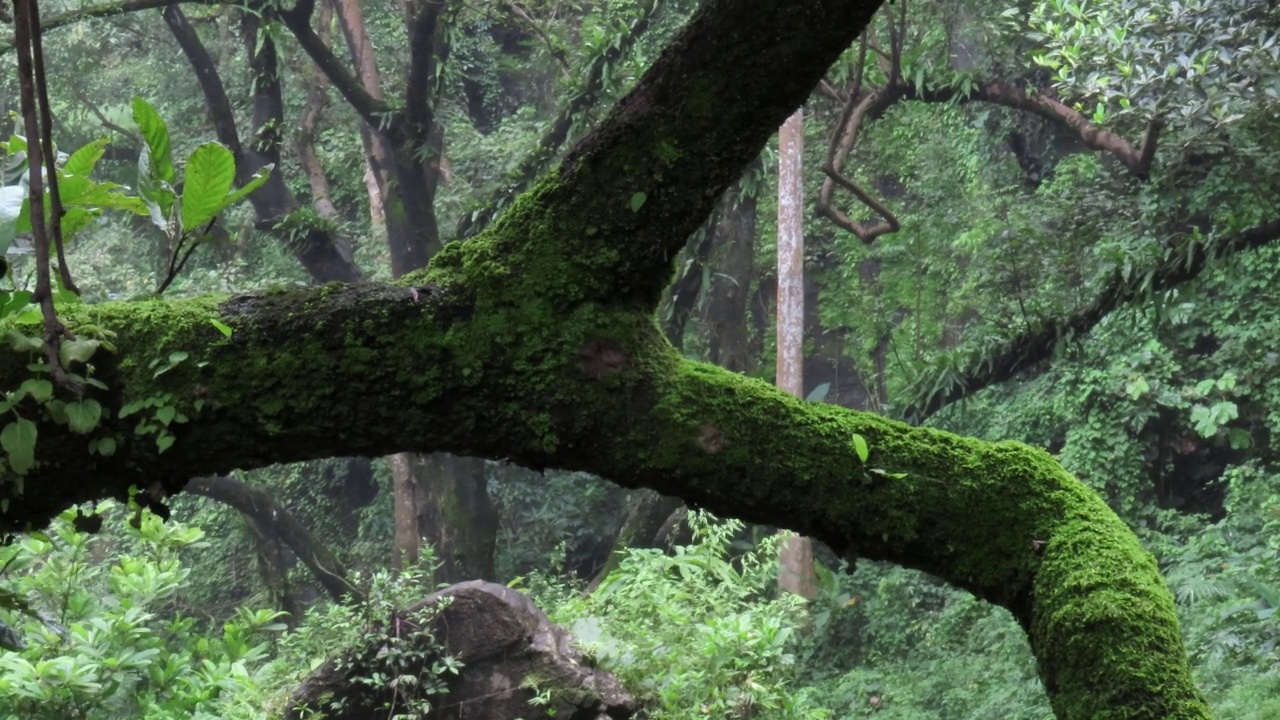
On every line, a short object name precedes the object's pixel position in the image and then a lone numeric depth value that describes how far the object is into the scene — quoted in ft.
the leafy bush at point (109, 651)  24.13
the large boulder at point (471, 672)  38.92
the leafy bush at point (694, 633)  36.36
